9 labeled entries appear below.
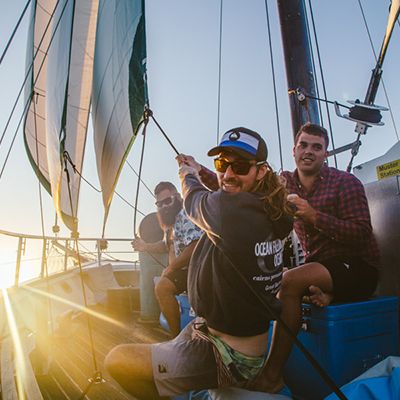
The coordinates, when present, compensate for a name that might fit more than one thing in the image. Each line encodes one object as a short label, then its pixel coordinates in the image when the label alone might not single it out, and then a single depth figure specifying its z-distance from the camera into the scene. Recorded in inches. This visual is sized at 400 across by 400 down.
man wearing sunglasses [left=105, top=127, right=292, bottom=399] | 56.7
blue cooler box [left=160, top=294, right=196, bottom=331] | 124.1
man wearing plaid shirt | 74.7
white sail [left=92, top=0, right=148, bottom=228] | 105.1
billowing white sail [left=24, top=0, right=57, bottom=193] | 250.4
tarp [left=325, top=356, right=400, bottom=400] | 46.7
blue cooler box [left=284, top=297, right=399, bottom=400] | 74.5
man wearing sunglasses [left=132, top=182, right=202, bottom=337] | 123.6
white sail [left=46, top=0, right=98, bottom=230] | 149.0
